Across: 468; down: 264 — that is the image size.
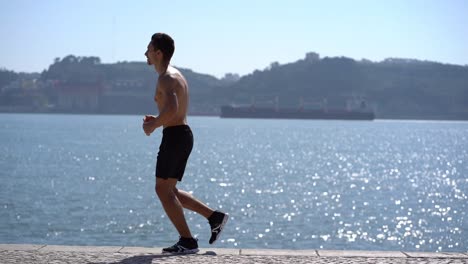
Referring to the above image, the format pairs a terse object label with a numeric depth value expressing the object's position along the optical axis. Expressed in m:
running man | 8.84
